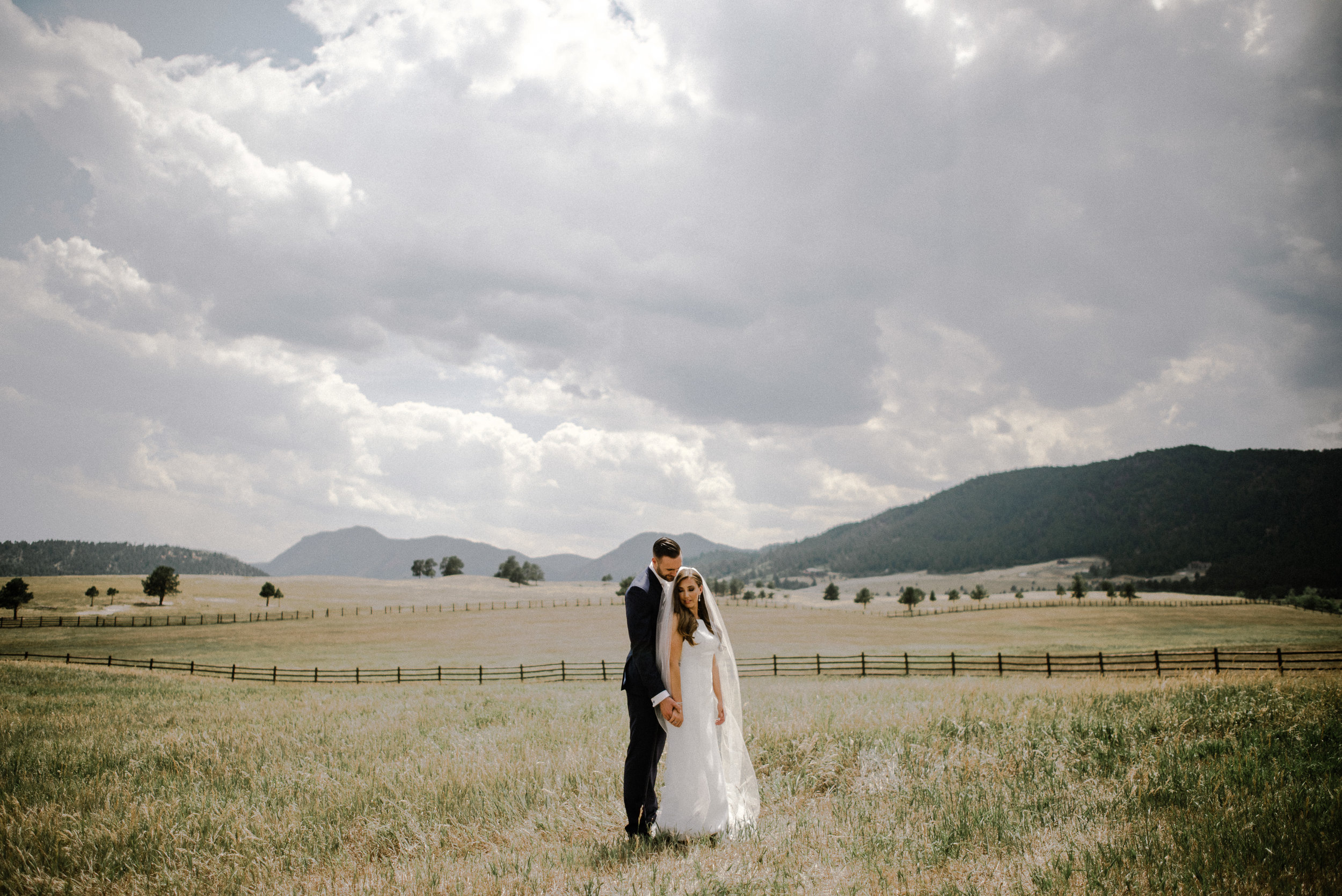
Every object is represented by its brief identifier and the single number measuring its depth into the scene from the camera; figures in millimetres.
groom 5414
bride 5254
